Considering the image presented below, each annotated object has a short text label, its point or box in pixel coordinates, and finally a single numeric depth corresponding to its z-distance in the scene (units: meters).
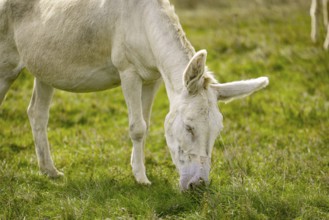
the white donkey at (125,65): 9.76
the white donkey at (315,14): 24.05
